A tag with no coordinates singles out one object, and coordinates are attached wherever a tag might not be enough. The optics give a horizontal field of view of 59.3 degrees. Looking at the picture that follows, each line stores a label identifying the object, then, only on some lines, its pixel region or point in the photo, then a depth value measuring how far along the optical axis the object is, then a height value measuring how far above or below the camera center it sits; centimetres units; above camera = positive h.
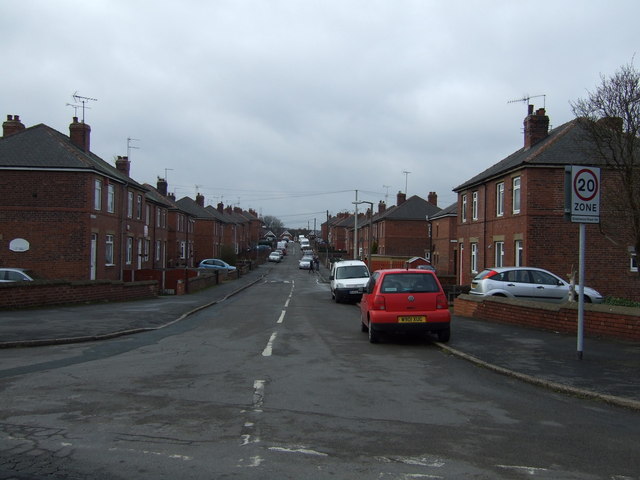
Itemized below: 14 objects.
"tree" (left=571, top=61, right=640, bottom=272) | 1274 +290
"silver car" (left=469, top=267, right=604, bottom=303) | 1786 -89
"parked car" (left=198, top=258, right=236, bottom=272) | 5564 -103
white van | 2502 -112
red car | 1144 -105
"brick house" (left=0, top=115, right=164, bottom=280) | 2666 +213
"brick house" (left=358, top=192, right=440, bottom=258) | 5897 +249
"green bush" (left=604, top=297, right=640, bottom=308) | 1759 -141
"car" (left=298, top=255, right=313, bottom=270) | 7522 -131
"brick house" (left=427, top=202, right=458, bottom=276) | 4434 +131
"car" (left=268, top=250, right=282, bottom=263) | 9525 -44
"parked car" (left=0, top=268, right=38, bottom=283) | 2077 -87
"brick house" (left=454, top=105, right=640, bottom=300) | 2305 +121
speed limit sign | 921 +102
